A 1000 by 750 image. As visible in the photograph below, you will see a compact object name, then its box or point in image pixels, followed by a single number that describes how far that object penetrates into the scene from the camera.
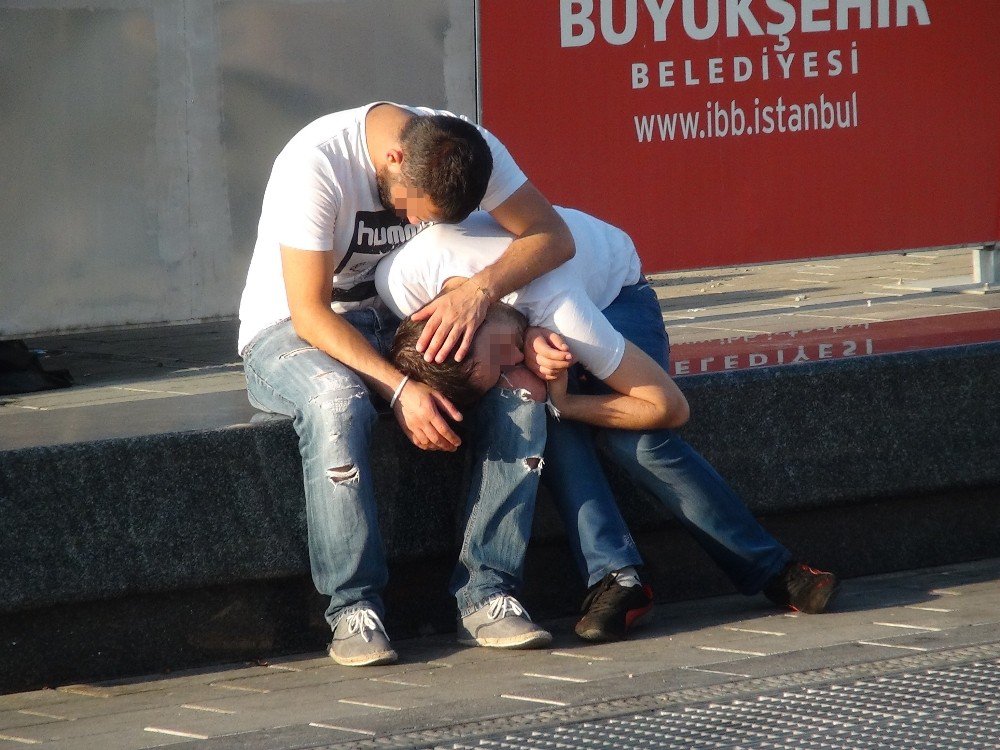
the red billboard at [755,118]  12.33
